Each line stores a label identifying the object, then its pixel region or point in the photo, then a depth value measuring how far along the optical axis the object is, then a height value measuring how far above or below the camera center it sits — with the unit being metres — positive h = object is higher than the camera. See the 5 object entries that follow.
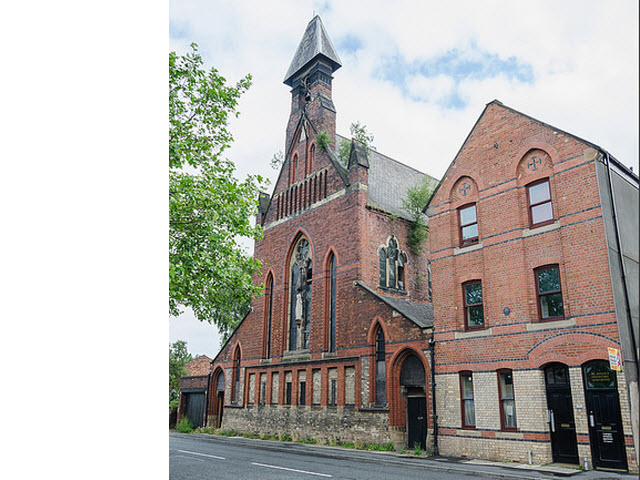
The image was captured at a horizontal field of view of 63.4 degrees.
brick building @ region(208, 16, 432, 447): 18.38 +3.41
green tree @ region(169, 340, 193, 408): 37.75 +1.42
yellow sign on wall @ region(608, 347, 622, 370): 10.44 +0.57
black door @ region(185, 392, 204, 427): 28.77 -1.25
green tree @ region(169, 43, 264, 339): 10.29 +3.63
